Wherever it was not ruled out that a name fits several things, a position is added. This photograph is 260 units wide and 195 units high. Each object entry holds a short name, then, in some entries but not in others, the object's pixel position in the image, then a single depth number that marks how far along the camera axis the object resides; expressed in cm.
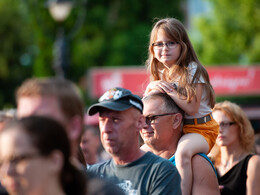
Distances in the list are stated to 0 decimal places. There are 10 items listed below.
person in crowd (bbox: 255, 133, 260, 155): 1921
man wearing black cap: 777
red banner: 3900
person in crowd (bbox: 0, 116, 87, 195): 490
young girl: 951
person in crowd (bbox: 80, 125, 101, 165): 1511
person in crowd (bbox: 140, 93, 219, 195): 937
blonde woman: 1212
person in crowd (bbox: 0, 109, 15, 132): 1131
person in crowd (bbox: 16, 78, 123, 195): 578
